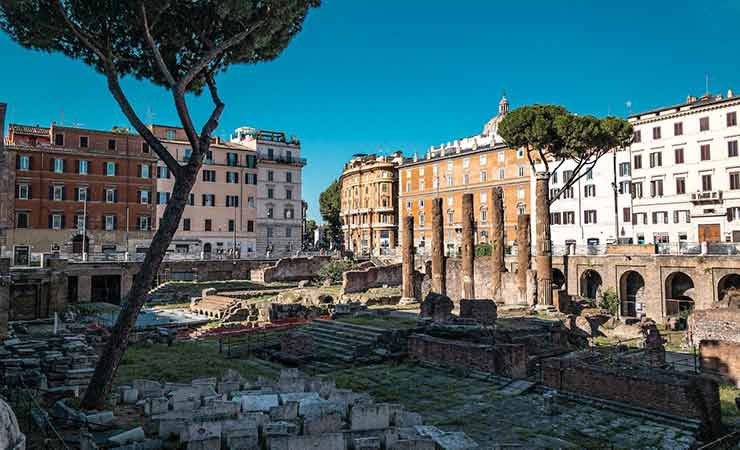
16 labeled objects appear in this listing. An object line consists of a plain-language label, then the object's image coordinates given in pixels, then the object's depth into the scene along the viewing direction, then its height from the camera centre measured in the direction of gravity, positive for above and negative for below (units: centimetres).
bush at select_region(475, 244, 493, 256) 4700 +131
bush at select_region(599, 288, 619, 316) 3384 -227
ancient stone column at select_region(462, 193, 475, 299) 3105 +66
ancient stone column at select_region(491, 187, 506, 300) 3288 +116
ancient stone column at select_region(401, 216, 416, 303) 3075 +9
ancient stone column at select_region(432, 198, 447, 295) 2998 +85
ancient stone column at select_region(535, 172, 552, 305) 2970 +138
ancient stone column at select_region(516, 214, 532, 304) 3073 +67
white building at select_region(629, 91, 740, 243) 3941 +669
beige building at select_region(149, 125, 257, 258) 5197 +652
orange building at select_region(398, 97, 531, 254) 5497 +871
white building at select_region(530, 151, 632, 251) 4700 +520
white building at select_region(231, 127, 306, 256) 5719 +780
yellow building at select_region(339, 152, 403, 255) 7088 +826
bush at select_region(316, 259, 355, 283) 4472 -18
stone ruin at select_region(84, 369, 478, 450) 784 -231
